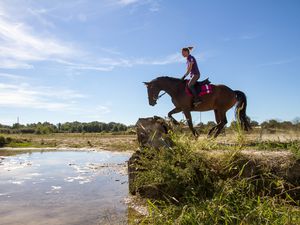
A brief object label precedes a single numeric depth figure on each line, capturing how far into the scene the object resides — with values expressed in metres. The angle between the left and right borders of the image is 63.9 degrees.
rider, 8.00
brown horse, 8.43
